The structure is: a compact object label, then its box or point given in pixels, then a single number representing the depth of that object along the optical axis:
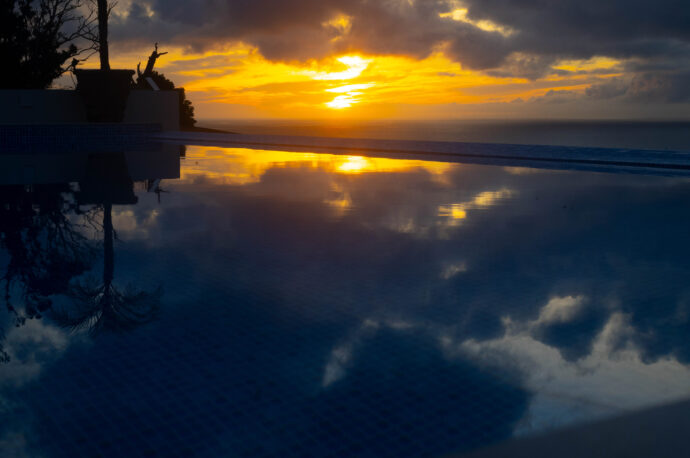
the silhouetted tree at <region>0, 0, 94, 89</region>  22.20
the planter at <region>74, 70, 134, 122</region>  19.41
